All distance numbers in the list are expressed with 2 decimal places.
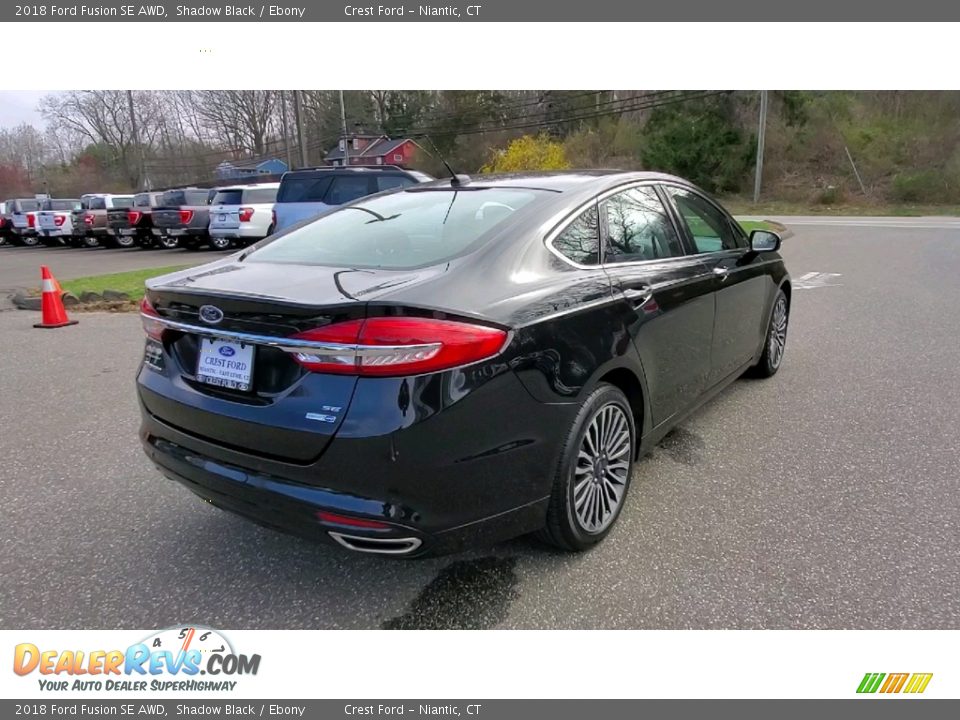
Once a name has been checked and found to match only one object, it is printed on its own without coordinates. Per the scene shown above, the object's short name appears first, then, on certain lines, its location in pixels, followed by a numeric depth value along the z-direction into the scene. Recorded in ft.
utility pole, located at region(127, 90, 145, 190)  167.73
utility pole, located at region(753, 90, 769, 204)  112.84
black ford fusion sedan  6.82
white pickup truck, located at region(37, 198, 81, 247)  75.51
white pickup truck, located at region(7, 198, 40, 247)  81.10
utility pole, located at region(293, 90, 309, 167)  74.84
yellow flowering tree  120.67
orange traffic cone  26.07
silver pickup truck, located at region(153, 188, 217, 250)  55.98
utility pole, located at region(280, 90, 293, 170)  107.65
